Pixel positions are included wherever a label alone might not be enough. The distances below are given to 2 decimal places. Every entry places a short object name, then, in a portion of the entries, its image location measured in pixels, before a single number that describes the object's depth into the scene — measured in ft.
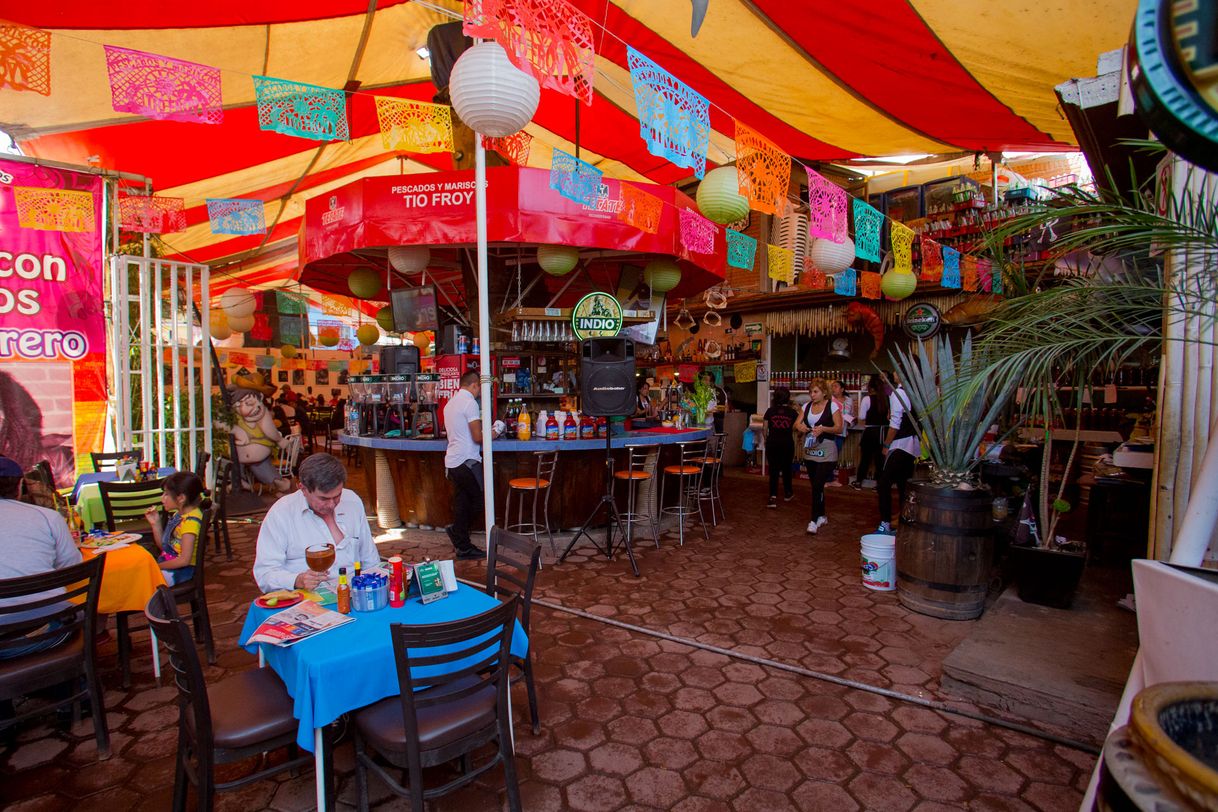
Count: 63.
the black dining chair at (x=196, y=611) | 11.18
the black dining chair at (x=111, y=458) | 19.22
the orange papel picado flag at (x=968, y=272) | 28.63
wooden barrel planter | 13.93
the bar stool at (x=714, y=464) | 22.77
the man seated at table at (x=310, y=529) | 9.02
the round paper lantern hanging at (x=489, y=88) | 11.21
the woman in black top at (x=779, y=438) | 26.14
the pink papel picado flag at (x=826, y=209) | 17.85
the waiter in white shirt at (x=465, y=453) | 18.69
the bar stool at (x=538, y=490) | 19.16
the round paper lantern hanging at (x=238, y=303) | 33.58
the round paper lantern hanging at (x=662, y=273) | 24.08
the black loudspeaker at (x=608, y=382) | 18.20
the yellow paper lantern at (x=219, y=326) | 34.71
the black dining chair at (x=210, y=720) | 6.56
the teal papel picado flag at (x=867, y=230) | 21.34
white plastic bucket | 16.25
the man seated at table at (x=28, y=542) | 8.97
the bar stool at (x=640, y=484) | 20.62
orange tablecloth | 10.59
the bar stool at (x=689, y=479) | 21.70
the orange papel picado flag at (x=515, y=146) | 20.84
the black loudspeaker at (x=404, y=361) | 23.94
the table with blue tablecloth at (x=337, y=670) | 6.70
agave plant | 14.08
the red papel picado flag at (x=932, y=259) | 25.52
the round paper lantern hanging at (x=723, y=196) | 16.67
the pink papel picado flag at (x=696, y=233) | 22.25
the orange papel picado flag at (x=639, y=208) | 20.56
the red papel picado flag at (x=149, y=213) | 20.76
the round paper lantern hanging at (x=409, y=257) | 21.09
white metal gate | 20.58
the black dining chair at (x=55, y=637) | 8.28
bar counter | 20.77
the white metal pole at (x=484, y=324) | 13.10
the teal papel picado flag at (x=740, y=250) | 23.89
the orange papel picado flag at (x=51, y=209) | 16.38
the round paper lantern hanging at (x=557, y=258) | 20.85
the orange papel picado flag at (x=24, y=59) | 9.92
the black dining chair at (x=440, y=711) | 6.50
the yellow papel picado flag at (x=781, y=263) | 23.12
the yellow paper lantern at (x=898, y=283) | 24.06
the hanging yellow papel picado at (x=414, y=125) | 14.84
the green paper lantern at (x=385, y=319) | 27.99
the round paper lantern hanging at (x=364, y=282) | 24.71
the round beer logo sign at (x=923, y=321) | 31.58
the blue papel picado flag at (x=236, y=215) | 22.22
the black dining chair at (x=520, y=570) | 9.16
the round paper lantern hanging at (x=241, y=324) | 34.33
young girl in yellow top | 11.75
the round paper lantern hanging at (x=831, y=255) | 19.84
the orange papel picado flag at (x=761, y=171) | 15.39
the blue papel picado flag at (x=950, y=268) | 27.09
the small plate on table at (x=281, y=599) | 8.20
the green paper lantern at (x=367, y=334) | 36.96
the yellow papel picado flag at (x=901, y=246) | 22.70
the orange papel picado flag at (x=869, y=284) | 28.45
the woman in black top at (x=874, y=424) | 28.27
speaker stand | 17.84
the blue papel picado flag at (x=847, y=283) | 26.48
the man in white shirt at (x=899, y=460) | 20.71
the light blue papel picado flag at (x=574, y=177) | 16.21
